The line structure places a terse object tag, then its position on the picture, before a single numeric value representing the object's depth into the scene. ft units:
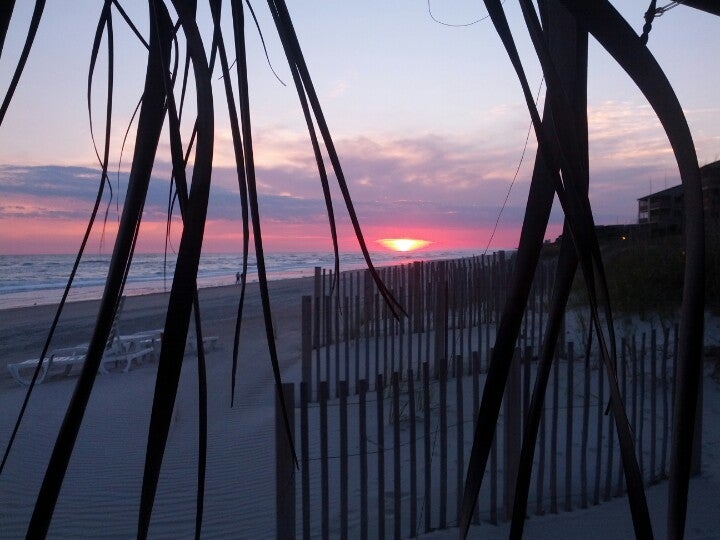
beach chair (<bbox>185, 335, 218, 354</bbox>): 42.24
